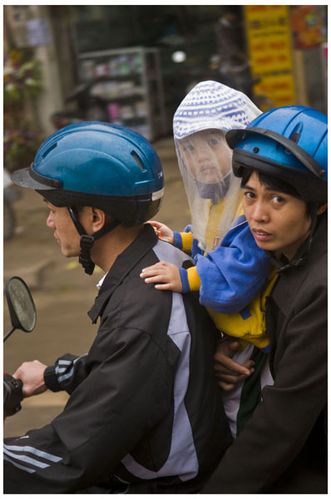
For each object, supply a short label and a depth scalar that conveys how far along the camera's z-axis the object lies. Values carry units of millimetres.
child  2229
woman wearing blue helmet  2004
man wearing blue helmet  2070
